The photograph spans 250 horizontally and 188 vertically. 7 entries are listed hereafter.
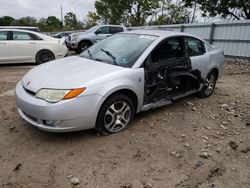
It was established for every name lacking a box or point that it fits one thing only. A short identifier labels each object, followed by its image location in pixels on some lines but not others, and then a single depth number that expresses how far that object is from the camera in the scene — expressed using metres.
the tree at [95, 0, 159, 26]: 22.06
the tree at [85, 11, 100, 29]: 29.95
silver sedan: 2.42
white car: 6.64
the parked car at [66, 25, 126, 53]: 9.64
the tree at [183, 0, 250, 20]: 15.71
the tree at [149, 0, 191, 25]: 20.42
